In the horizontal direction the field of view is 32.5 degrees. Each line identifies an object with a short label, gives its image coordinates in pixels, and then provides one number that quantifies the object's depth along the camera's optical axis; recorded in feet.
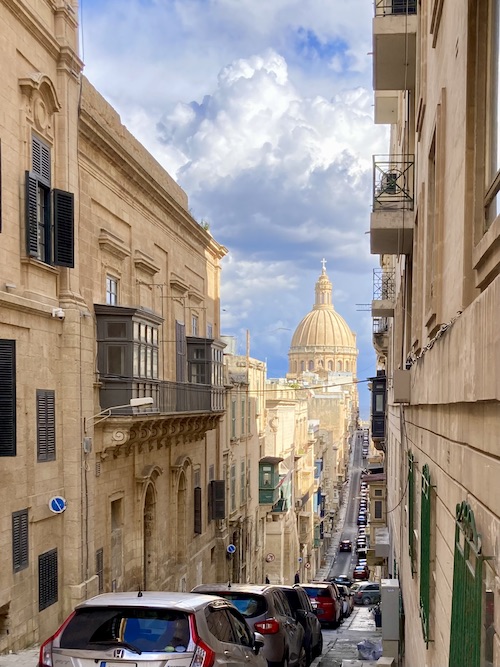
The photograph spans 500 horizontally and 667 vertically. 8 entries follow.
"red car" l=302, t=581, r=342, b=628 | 68.13
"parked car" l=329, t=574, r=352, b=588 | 142.72
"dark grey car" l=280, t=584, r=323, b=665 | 43.71
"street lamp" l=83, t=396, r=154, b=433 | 51.15
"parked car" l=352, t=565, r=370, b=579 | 189.50
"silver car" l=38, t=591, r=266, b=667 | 20.18
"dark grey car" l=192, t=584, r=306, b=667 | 33.88
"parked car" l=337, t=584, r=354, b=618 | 78.62
